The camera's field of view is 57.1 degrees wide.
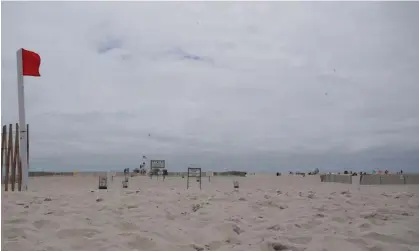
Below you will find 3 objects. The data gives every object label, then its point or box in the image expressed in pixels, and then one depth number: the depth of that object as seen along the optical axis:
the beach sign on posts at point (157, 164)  26.87
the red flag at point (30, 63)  8.25
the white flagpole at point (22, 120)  8.25
